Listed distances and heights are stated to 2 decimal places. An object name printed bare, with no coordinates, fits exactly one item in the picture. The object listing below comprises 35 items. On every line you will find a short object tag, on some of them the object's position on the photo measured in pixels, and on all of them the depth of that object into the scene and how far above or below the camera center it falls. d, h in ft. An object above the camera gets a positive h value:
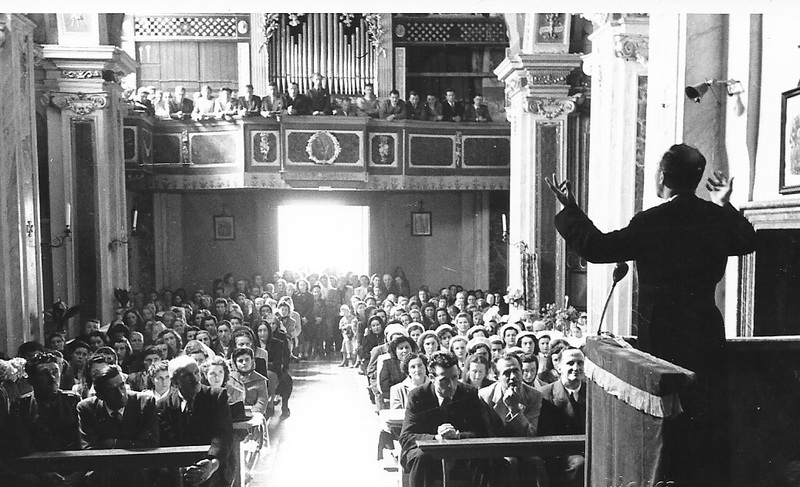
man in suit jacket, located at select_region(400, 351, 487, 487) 17.37 -4.50
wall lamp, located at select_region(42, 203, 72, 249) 34.86 -1.40
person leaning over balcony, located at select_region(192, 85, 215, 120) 49.42 +6.51
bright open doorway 60.49 -2.47
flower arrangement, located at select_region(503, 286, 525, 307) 39.19 -4.62
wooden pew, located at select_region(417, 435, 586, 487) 13.82 -4.27
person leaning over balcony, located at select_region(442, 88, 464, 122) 50.16 +6.13
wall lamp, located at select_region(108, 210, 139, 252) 37.93 -1.75
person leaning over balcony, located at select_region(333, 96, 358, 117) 48.88 +6.07
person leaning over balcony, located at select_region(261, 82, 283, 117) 47.65 +6.21
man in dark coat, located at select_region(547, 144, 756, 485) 8.79 -0.56
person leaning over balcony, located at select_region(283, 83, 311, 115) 47.72 +6.33
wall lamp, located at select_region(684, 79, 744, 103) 16.65 +2.49
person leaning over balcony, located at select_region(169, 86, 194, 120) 49.60 +6.38
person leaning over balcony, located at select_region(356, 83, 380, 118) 49.70 +6.39
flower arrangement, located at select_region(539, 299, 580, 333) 33.48 -4.95
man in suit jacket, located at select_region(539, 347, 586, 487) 16.12 -4.35
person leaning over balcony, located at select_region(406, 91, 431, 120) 49.83 +6.10
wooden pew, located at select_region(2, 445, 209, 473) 13.58 -4.39
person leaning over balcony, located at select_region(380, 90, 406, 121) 49.03 +6.12
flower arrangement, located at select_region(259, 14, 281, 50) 55.57 +12.84
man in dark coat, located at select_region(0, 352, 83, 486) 15.76 -4.30
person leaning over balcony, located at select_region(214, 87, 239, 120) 48.67 +6.40
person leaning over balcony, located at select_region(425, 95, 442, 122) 49.96 +6.31
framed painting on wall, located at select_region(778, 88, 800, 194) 15.07 +1.22
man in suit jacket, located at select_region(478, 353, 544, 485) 16.11 -4.68
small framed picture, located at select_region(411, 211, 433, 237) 59.98 -1.54
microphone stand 9.13 -0.77
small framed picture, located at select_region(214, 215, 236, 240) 59.06 -1.61
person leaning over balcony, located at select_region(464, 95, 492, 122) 49.88 +5.95
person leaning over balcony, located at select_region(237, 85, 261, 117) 47.34 +6.19
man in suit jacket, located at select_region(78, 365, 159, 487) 15.88 -4.31
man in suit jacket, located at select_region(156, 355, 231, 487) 17.35 -4.69
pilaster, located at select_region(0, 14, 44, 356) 23.58 +0.39
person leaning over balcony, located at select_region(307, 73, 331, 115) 48.49 +6.57
